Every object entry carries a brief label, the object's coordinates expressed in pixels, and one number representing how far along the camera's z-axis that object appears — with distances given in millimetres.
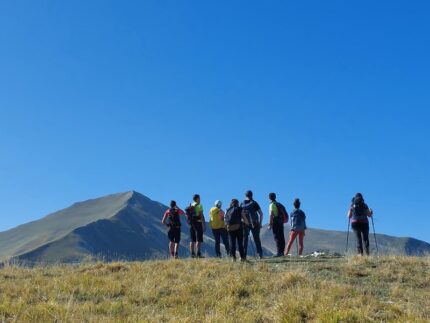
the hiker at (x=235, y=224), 15250
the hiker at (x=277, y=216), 17062
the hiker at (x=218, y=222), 17969
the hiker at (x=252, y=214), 17031
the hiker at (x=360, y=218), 16125
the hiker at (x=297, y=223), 17266
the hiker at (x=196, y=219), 17891
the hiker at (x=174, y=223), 18000
